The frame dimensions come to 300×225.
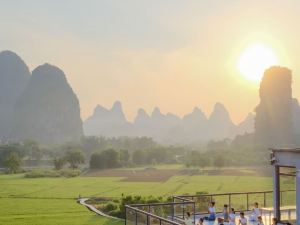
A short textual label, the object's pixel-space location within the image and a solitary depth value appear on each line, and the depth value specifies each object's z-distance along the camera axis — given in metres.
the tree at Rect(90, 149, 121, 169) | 97.88
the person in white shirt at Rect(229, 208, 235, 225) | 17.99
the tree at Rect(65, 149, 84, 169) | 102.00
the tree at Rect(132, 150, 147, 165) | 112.25
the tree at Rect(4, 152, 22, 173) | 94.94
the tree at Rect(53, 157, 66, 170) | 100.44
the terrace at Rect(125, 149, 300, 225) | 17.45
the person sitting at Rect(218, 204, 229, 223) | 20.17
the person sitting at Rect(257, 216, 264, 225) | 18.09
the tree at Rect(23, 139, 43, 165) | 139.38
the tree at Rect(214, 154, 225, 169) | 99.11
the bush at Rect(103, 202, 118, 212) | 41.78
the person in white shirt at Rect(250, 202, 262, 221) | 19.16
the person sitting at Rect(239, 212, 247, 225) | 17.88
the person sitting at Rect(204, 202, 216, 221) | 20.22
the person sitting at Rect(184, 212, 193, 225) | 18.78
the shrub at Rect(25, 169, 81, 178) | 85.88
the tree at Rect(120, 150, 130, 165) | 104.56
